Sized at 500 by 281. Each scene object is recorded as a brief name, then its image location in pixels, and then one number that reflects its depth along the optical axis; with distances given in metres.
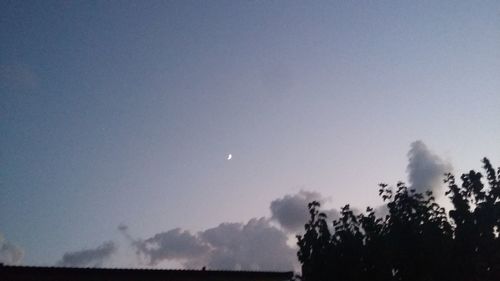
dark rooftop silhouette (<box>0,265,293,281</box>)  15.91
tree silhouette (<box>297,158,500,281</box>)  21.78
